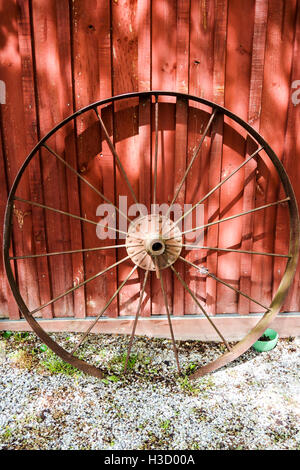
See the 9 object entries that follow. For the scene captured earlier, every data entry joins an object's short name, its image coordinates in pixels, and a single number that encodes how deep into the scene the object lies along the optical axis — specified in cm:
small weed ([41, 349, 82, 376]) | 228
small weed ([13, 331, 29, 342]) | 256
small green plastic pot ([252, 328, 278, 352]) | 244
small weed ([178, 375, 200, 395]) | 212
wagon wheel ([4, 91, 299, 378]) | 215
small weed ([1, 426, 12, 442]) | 180
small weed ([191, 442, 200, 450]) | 175
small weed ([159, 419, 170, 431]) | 186
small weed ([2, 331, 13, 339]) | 259
